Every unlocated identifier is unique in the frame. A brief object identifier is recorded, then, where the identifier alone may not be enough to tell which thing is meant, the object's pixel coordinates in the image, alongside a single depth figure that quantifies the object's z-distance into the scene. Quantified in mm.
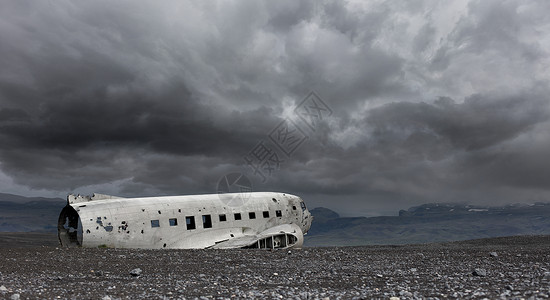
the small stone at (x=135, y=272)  16344
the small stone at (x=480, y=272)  14819
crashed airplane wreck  29188
